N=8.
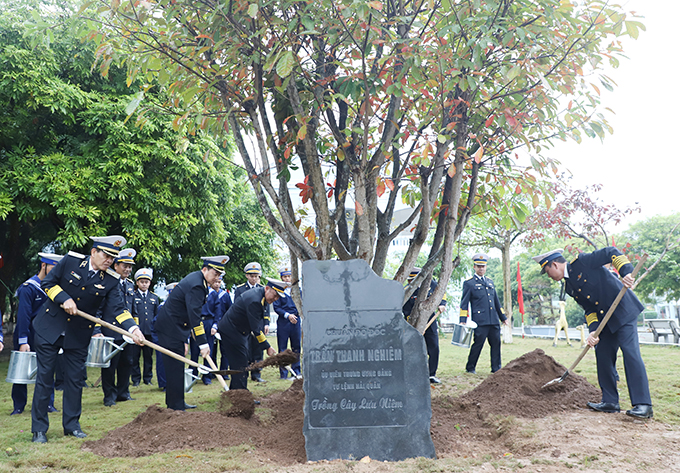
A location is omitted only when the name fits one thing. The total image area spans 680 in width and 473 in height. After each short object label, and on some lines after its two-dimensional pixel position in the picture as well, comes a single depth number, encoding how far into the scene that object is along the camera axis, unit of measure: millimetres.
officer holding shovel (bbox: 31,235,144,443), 5340
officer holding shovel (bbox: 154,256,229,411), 6367
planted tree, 4625
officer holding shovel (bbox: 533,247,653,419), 5406
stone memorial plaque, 4520
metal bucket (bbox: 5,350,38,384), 5898
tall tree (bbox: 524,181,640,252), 15914
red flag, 22656
